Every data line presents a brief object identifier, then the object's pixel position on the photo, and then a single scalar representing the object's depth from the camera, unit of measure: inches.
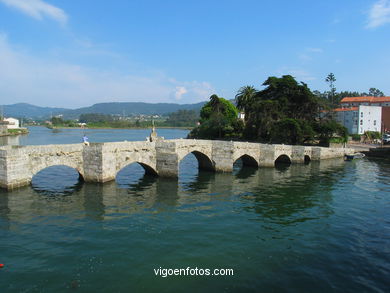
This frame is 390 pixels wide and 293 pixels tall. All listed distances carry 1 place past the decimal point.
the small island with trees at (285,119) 2096.5
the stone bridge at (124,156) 823.1
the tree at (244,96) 3010.3
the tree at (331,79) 4761.3
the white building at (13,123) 5388.8
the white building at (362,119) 3097.9
